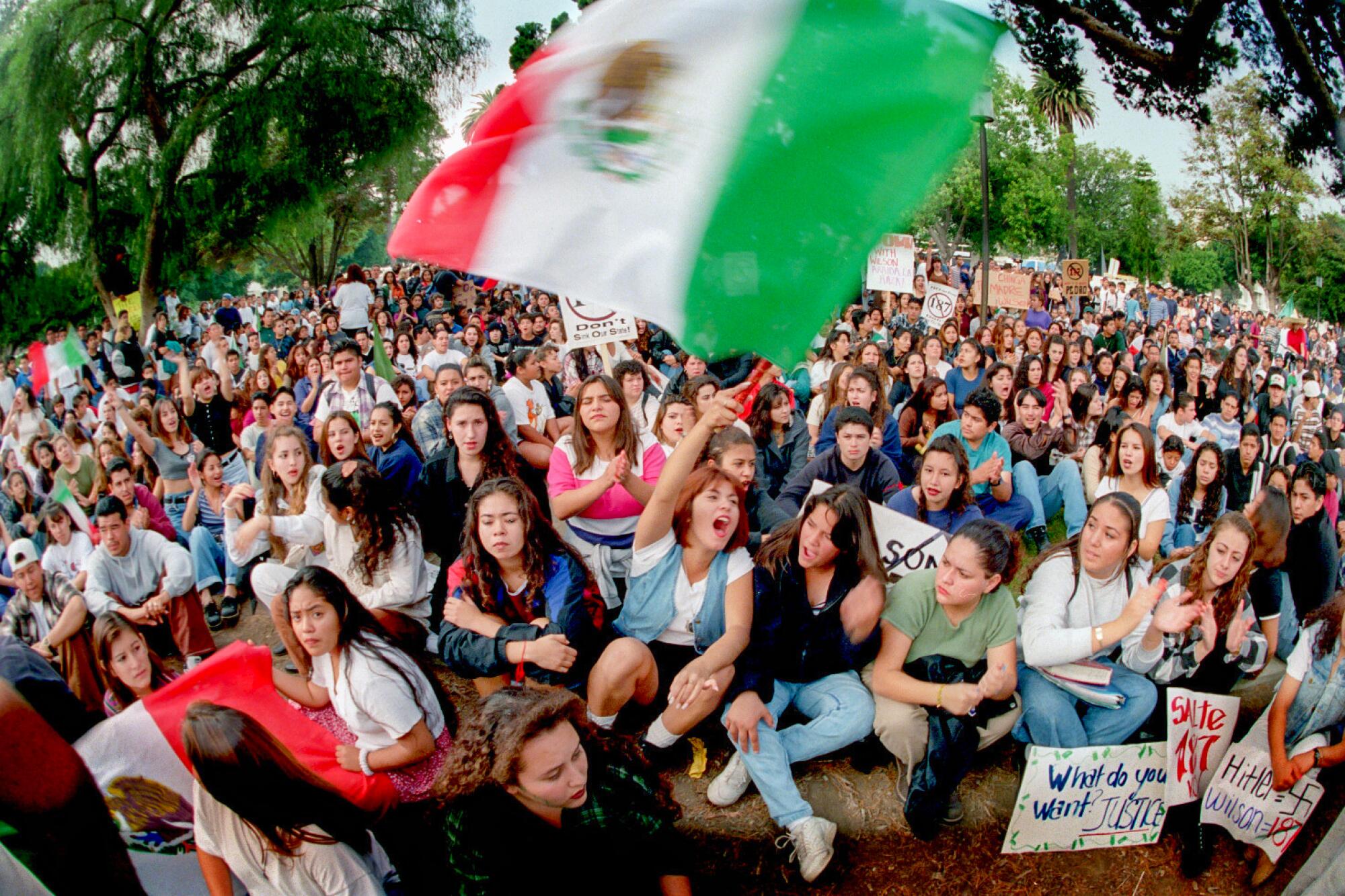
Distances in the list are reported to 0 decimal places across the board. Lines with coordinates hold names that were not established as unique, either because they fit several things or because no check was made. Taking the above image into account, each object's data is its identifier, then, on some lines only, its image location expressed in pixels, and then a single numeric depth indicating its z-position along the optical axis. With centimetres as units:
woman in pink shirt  411
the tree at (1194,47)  432
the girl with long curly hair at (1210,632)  334
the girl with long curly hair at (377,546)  385
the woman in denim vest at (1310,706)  322
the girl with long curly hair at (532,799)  219
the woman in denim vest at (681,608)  315
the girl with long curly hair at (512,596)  317
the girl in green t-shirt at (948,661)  309
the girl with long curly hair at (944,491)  414
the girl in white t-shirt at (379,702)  292
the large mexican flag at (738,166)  180
